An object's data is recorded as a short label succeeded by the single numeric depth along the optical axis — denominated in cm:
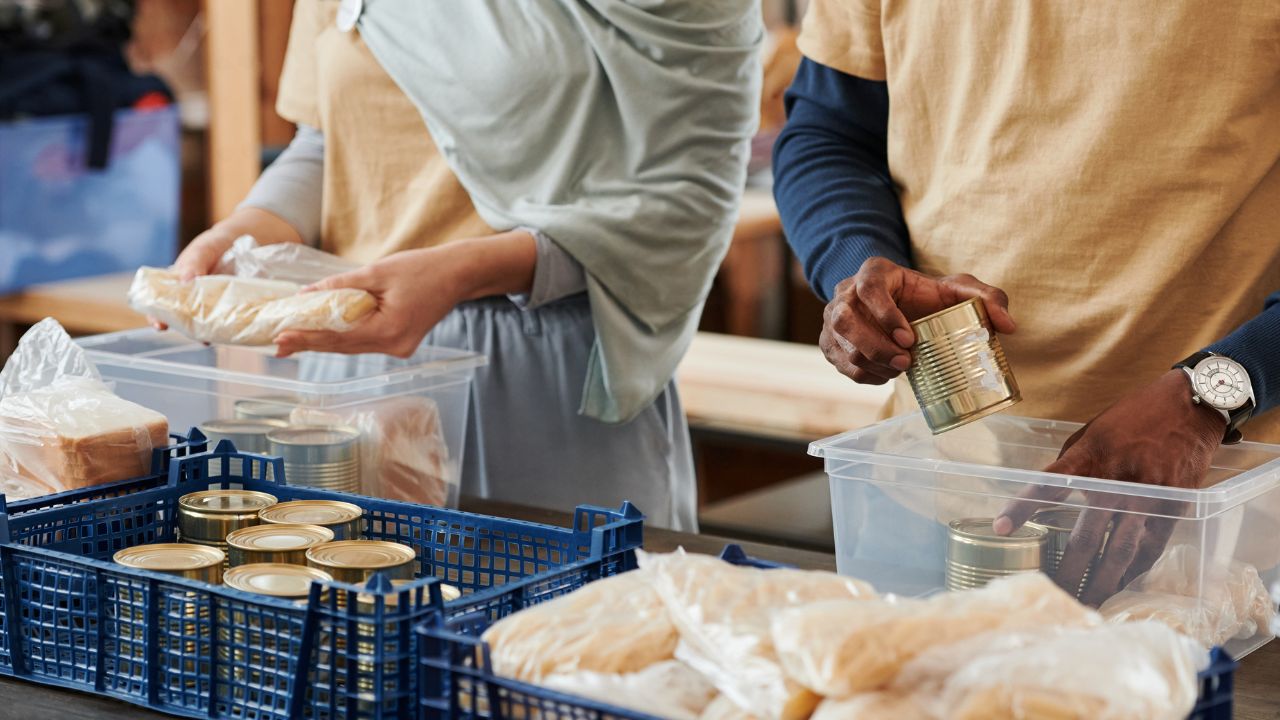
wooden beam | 327
